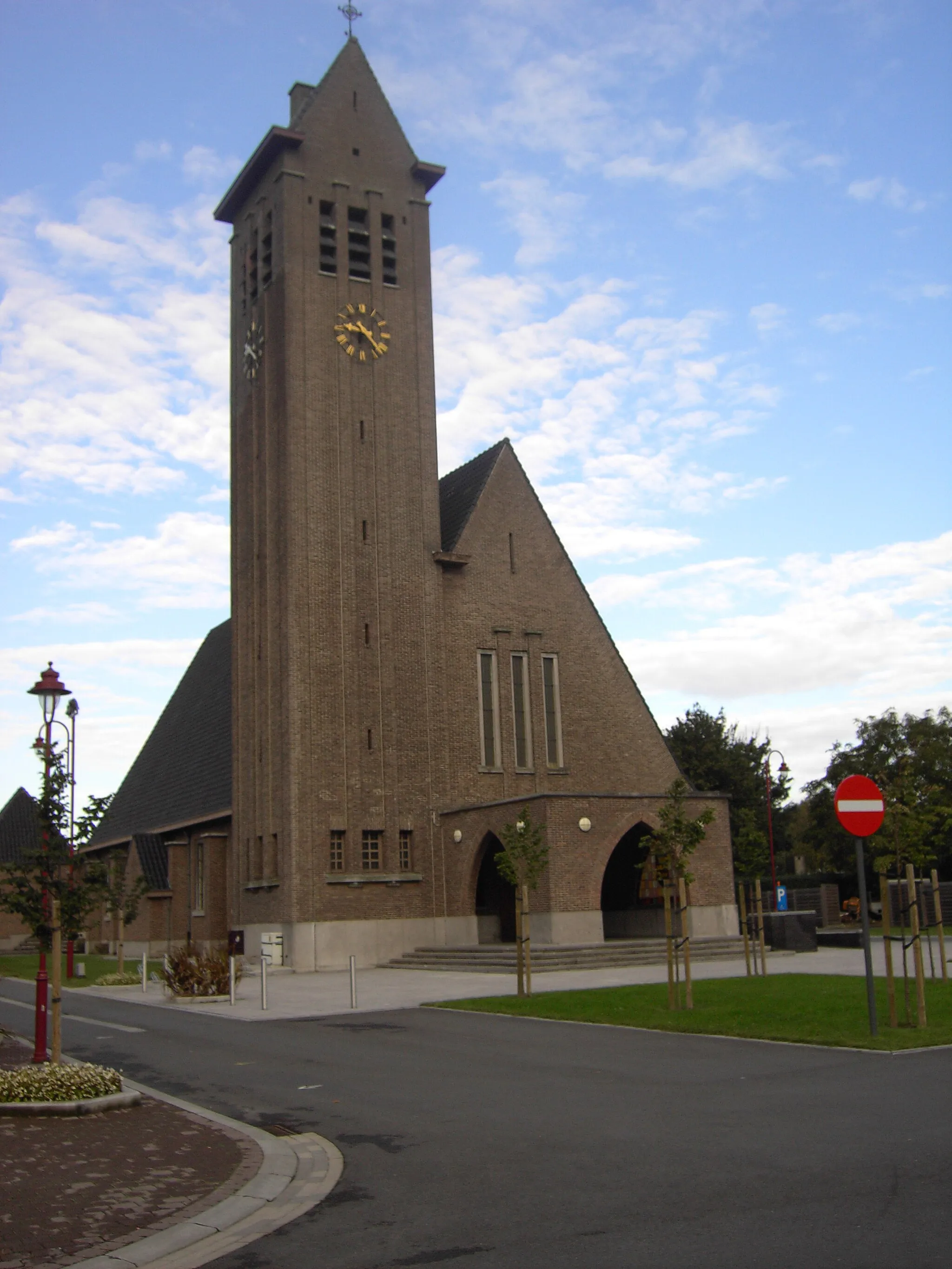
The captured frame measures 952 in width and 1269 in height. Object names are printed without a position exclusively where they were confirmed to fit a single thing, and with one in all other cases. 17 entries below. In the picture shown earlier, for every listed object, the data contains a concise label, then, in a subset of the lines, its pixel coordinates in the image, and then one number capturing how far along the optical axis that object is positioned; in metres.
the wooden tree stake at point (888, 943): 15.52
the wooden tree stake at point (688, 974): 19.02
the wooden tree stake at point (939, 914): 21.55
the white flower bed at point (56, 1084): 11.88
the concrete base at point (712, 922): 37.16
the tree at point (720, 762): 71.31
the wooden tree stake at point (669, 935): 19.67
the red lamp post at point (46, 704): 13.69
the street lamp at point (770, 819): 52.66
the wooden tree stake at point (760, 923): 25.06
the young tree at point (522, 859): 26.20
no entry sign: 15.23
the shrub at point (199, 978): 26.19
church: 37.81
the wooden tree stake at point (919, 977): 15.30
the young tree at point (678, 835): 21.22
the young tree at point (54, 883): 13.21
